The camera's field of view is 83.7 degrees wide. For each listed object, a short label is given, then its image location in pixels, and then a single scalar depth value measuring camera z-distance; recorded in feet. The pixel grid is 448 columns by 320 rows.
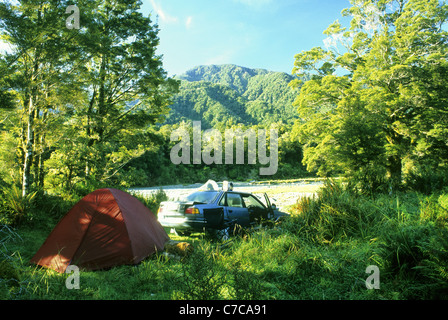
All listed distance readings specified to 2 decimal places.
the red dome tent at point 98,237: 14.90
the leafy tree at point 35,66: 25.22
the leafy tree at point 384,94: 36.68
